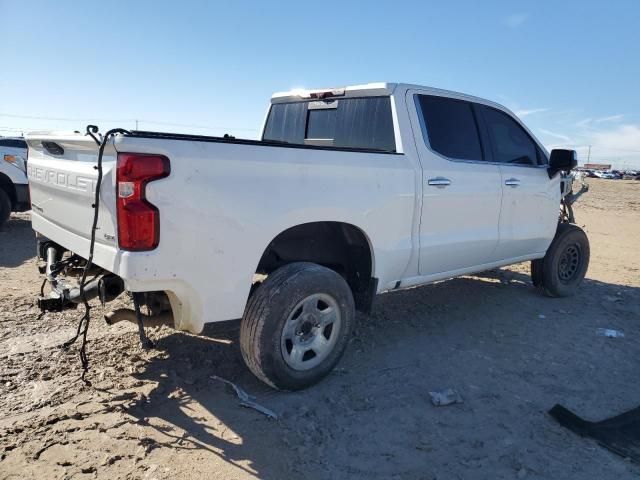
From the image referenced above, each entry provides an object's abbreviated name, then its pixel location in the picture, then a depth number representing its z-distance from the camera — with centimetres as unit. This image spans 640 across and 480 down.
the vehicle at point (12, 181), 869
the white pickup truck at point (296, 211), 273
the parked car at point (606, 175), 7088
